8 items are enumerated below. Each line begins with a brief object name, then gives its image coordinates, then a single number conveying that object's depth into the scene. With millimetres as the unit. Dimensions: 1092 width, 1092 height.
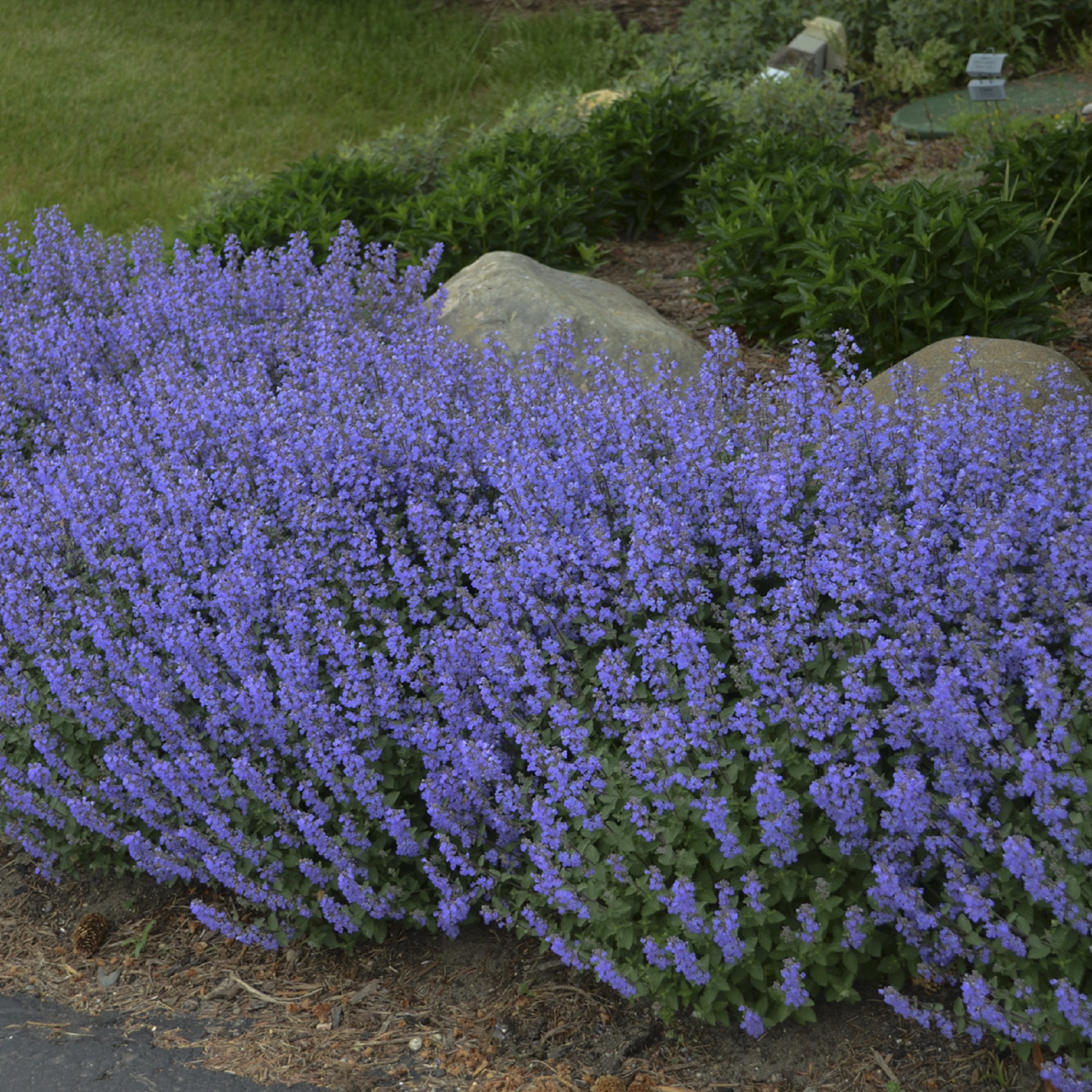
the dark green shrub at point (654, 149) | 7289
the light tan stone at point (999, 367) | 4180
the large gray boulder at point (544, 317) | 5168
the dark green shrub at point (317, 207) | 6883
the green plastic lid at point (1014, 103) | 8320
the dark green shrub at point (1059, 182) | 5723
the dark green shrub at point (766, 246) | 5676
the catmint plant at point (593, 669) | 2660
